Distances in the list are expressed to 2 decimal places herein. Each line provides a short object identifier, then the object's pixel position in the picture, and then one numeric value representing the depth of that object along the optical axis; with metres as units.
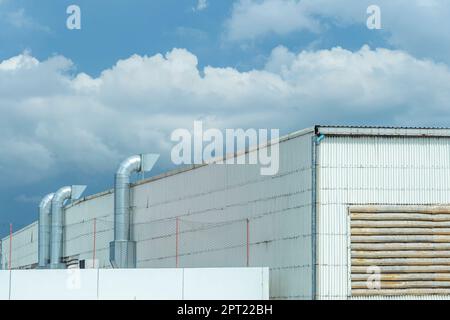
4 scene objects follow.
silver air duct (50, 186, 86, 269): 82.38
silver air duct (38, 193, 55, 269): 84.50
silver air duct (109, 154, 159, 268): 65.25
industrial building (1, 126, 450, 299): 46.28
